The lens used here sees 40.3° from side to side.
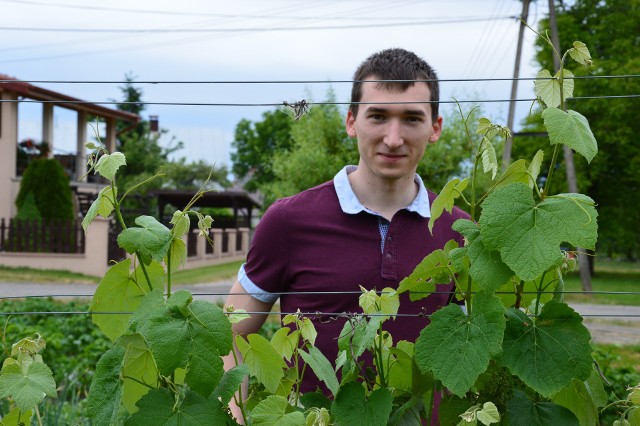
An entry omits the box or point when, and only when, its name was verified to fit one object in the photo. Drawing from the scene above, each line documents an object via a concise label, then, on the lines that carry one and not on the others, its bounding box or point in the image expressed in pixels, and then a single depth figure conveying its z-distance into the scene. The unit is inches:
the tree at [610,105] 1237.1
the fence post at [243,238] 1429.6
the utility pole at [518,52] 827.0
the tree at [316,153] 982.4
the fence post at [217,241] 1187.3
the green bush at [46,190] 945.5
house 920.9
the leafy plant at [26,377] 54.4
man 93.1
